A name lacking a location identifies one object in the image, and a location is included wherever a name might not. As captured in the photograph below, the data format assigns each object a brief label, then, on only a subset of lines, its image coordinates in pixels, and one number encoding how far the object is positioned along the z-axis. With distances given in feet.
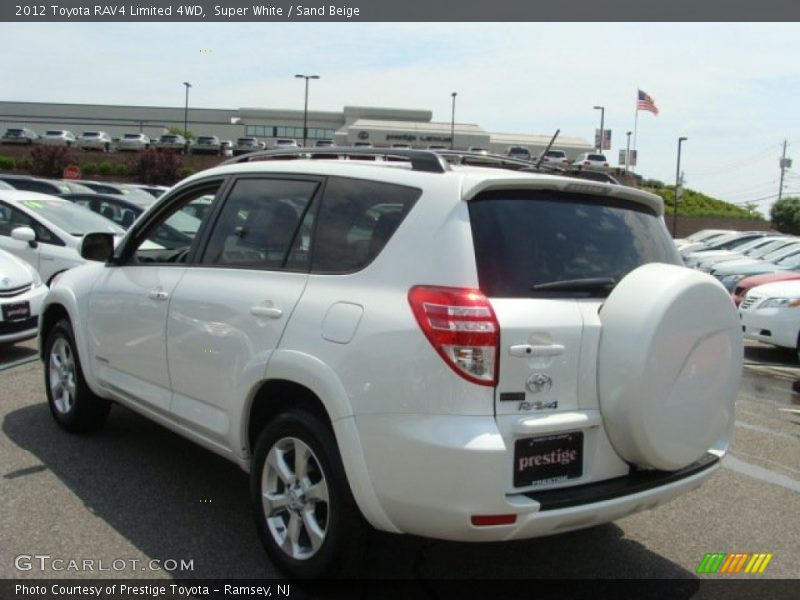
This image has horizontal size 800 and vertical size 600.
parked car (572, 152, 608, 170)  190.49
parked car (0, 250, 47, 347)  23.81
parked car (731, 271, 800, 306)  36.74
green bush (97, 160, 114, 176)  184.34
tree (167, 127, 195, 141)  262.73
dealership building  260.83
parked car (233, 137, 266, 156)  198.62
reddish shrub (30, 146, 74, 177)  169.89
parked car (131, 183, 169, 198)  64.34
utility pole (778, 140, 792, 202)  302.04
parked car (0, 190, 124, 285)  31.96
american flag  145.28
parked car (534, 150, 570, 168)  186.13
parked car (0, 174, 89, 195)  59.00
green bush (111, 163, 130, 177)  183.14
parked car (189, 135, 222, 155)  204.64
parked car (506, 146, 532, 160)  187.93
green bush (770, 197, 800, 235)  206.28
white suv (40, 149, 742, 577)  9.51
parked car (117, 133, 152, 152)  207.10
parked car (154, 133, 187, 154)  202.16
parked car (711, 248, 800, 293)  47.50
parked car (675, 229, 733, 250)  102.63
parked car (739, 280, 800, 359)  31.73
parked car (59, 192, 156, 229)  43.68
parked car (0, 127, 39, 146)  210.38
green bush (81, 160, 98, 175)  185.06
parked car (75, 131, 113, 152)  207.92
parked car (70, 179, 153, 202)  60.79
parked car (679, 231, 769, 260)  81.51
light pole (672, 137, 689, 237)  153.84
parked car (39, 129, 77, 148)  214.28
